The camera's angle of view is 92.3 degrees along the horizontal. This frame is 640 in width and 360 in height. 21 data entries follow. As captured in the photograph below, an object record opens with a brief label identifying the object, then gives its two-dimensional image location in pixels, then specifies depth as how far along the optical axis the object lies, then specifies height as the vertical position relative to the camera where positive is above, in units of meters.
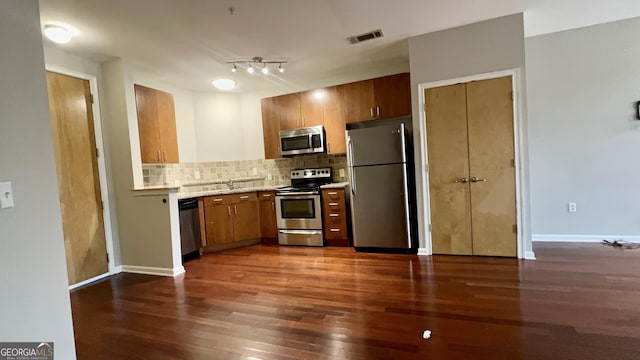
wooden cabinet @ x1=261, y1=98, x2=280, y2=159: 4.93 +0.67
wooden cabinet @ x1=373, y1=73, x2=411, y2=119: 4.09 +0.88
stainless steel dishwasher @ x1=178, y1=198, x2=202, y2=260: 3.95 -0.71
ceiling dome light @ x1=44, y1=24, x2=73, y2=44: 2.67 +1.33
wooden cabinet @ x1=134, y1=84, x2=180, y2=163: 3.77 +0.65
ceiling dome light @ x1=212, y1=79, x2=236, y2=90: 4.53 +1.33
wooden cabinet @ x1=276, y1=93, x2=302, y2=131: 4.76 +0.89
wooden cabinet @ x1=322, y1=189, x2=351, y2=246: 4.30 -0.74
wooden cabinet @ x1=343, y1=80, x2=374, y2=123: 4.29 +0.88
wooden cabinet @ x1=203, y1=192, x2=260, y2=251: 4.36 -0.72
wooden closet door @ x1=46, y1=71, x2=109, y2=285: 3.14 +0.05
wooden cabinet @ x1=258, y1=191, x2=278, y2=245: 4.72 -0.74
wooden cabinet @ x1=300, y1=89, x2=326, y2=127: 4.61 +0.90
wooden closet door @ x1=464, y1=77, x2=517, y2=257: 3.22 -0.11
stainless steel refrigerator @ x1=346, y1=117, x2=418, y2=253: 3.74 -0.32
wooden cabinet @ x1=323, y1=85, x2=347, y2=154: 4.48 +0.66
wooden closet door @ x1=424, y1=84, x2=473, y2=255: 3.39 -0.12
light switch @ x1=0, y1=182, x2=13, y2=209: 1.27 -0.04
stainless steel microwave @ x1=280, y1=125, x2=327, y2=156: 4.54 +0.39
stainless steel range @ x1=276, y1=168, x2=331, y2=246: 4.39 -0.70
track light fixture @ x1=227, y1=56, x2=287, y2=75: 3.81 +1.36
